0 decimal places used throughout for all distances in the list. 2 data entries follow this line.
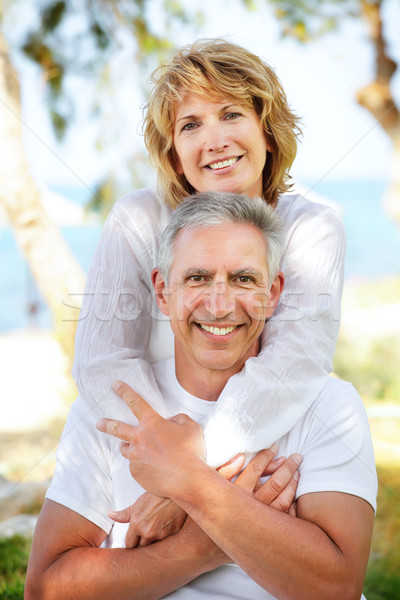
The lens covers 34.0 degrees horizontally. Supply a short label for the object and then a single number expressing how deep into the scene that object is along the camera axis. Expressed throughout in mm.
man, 1379
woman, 1597
